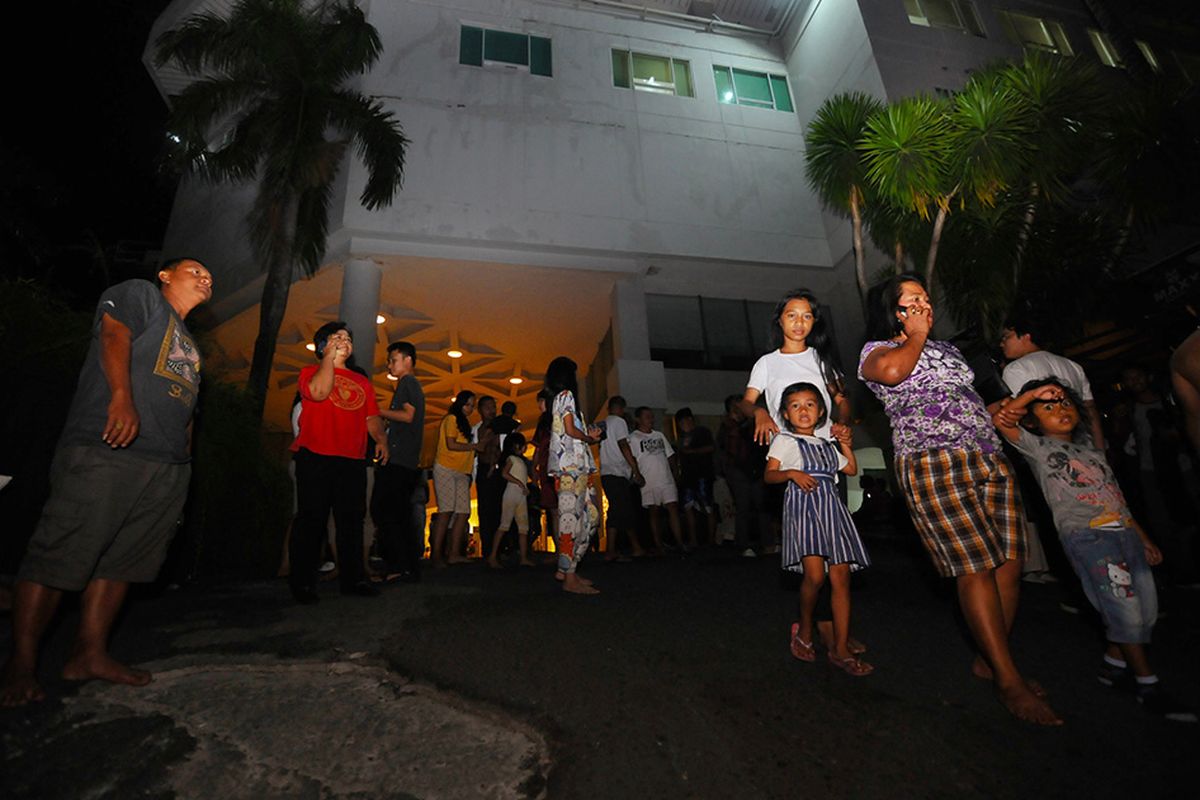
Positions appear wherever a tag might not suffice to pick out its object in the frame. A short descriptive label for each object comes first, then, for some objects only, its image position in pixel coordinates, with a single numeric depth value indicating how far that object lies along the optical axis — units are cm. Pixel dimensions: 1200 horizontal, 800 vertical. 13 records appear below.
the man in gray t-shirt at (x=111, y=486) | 210
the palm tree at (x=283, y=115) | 955
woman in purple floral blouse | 221
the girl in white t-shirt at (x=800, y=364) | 308
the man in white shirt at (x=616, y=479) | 638
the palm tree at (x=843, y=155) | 880
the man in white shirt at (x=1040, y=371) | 334
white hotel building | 1127
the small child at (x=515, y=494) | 615
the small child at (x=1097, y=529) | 233
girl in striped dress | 263
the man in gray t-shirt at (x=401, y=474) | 463
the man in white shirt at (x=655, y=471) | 677
